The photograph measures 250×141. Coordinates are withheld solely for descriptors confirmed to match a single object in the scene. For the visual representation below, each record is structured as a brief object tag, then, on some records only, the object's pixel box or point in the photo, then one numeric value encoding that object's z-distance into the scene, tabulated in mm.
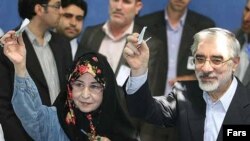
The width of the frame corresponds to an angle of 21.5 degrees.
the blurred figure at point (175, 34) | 5117
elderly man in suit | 3398
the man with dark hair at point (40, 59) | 3910
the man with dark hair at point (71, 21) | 4996
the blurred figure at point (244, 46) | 4774
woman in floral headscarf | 3533
